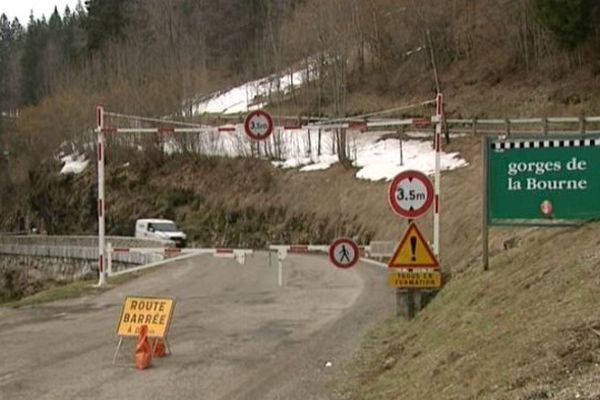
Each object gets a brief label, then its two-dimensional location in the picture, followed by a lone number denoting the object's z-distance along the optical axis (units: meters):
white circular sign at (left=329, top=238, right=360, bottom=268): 14.05
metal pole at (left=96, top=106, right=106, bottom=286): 19.84
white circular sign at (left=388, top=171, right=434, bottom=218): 13.03
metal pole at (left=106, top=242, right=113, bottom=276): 20.11
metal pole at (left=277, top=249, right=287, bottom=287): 17.59
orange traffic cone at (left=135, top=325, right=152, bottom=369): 11.46
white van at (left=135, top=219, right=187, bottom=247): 46.44
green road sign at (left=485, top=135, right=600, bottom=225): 12.20
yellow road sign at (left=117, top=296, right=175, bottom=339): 12.26
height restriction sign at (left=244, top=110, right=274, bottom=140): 15.99
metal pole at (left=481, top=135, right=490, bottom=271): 12.74
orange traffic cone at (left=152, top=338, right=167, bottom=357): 12.23
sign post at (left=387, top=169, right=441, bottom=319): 12.99
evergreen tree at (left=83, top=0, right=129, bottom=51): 101.94
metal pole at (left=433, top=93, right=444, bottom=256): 15.34
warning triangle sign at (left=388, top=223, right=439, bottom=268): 12.95
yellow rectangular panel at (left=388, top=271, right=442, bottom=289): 13.34
